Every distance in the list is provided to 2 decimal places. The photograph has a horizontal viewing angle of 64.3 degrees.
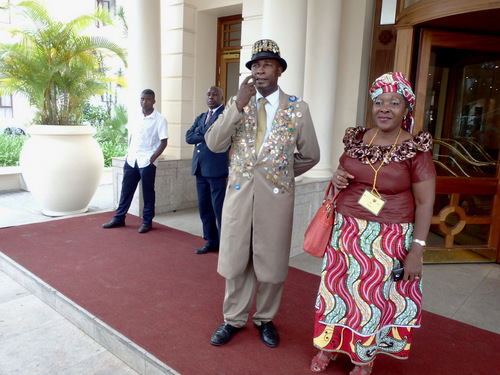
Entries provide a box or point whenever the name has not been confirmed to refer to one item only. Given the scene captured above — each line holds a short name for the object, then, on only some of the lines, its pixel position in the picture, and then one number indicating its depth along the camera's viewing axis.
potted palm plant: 5.38
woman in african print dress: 1.90
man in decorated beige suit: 2.21
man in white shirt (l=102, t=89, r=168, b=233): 4.56
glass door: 3.96
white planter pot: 5.34
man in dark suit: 3.85
